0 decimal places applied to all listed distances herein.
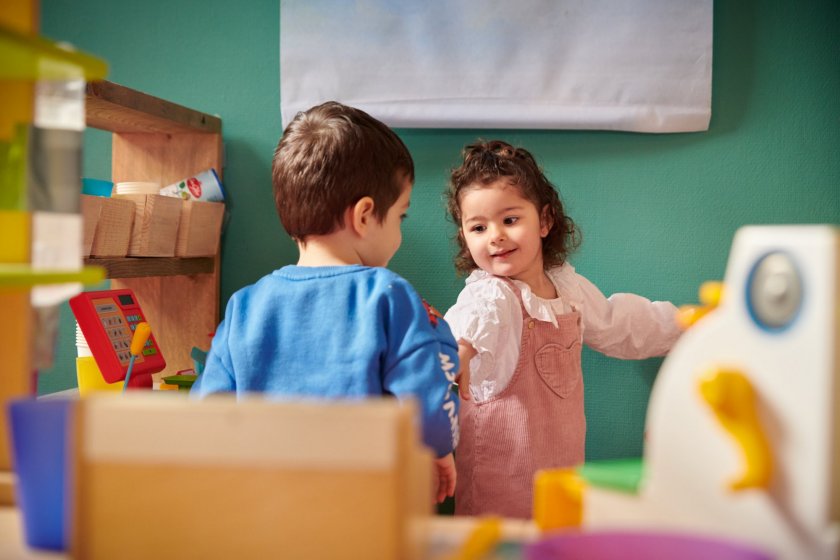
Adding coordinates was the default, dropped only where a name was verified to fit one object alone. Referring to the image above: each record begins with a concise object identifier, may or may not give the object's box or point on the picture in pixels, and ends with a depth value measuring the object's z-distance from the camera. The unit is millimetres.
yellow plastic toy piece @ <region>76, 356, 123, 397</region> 1695
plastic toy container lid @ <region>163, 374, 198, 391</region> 1759
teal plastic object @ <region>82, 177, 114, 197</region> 1612
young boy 1204
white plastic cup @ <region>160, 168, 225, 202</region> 1921
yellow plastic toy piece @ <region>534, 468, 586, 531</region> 807
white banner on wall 1809
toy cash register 1613
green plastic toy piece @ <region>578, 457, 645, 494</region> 764
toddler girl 1667
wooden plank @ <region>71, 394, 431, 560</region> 593
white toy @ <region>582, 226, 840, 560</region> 644
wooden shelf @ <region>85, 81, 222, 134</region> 1548
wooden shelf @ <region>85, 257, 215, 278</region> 1608
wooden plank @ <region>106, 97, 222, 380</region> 1985
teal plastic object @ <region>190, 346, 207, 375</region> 1747
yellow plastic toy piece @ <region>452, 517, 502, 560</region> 668
